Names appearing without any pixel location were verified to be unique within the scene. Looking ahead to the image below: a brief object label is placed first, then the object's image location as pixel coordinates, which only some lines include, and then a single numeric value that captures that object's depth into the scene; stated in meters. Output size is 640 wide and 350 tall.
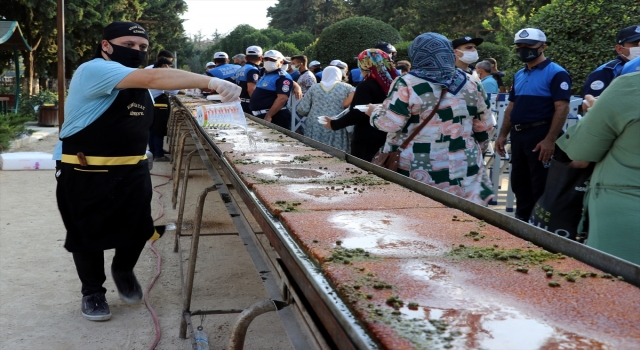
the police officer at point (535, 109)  5.13
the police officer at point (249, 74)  9.95
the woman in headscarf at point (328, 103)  7.46
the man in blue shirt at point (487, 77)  9.44
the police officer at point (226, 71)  11.34
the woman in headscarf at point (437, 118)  3.76
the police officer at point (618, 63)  5.22
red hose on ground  3.71
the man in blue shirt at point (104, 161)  3.73
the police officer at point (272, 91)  8.67
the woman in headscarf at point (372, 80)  5.48
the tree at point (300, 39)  45.91
